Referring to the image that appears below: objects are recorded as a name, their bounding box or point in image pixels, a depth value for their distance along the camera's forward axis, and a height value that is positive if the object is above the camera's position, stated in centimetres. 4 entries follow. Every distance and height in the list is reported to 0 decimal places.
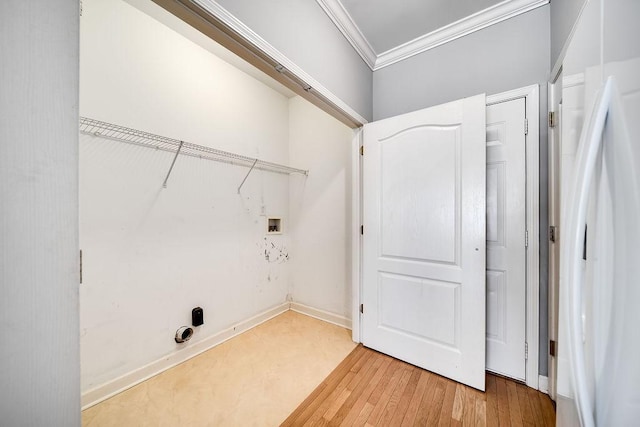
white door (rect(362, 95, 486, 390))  147 -19
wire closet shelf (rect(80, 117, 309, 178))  139 +50
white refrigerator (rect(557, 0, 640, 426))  45 -5
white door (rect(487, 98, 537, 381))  149 -18
